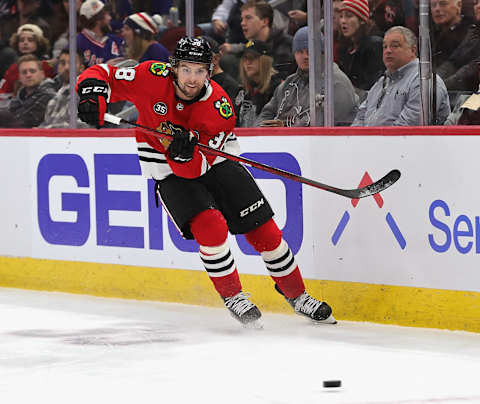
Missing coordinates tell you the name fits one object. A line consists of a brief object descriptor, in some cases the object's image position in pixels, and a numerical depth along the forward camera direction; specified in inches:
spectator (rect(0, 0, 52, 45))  488.4
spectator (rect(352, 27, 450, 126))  365.4
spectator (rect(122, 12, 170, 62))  441.7
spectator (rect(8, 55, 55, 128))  481.7
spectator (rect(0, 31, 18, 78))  502.3
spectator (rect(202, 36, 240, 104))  418.0
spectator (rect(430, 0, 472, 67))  345.4
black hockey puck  267.7
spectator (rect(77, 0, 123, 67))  459.2
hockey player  352.5
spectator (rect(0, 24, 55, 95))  487.3
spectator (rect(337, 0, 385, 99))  374.0
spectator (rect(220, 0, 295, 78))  400.5
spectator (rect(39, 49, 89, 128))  470.9
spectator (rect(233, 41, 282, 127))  406.3
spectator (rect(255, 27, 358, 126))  387.2
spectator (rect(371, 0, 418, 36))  362.0
